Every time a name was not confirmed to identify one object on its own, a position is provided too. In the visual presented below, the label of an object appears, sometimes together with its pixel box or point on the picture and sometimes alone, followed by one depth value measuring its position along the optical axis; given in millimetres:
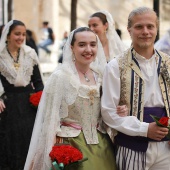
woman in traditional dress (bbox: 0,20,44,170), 10171
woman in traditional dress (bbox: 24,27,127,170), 6455
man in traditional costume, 6075
